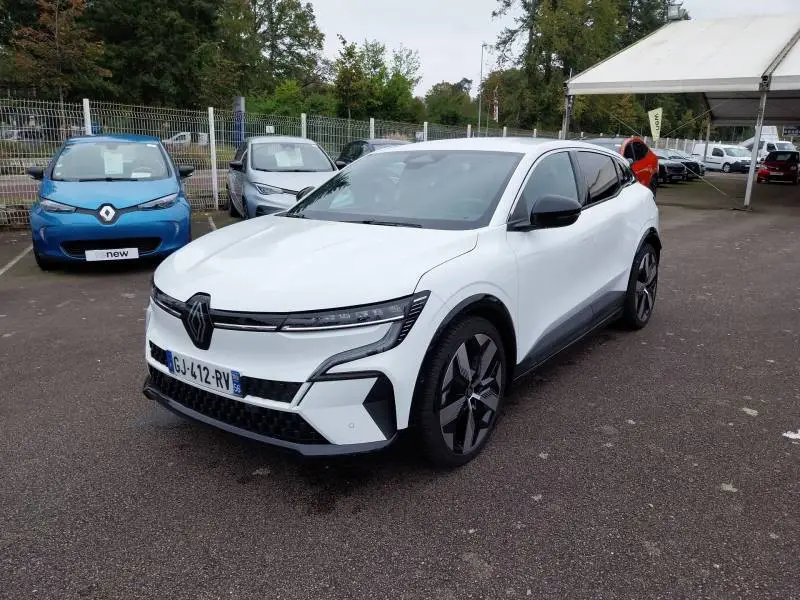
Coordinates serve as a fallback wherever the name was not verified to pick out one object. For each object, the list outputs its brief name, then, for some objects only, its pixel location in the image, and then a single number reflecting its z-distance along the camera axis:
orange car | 14.30
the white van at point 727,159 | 35.47
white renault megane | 2.54
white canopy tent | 14.81
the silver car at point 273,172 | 9.41
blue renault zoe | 6.82
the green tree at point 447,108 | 54.35
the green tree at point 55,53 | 23.70
